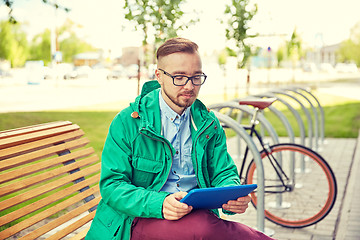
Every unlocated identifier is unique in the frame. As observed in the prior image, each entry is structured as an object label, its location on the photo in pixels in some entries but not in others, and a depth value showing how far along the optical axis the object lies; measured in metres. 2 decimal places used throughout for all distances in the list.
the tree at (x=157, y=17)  6.79
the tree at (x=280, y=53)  67.19
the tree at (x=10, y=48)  69.25
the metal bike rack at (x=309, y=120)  7.45
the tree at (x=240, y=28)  13.54
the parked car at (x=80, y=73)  52.31
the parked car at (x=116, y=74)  55.63
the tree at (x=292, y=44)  24.96
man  2.20
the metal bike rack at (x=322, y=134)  9.17
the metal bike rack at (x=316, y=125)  8.30
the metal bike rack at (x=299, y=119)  6.27
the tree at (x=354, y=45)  81.34
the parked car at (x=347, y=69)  87.75
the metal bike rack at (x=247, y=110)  4.75
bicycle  4.72
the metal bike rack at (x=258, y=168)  4.04
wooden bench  2.62
